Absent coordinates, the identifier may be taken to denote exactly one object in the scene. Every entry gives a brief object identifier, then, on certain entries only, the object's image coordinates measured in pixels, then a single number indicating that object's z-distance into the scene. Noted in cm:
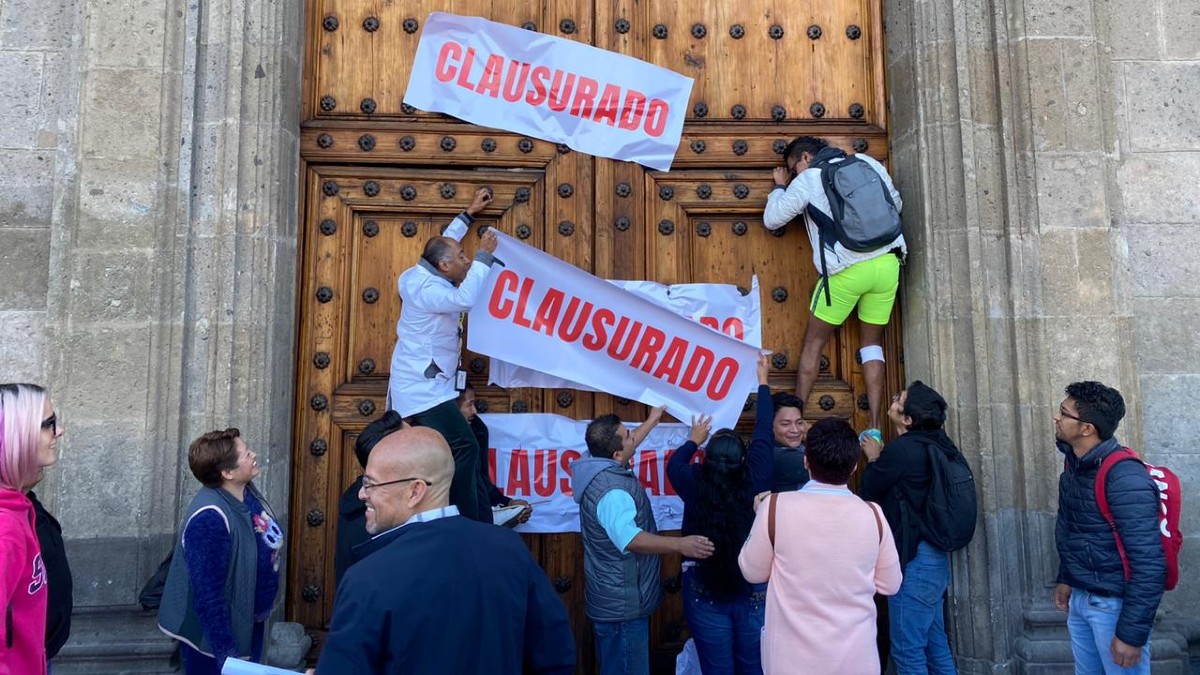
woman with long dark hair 343
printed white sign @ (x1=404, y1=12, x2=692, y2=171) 446
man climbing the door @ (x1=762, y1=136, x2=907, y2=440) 412
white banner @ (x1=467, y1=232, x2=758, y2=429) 423
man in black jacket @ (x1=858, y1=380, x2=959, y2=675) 355
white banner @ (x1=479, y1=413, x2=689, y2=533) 426
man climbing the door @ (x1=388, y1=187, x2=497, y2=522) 385
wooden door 424
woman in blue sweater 288
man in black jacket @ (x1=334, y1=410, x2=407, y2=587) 324
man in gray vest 346
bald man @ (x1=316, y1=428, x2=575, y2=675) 181
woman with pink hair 211
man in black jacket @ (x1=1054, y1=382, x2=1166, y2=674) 298
